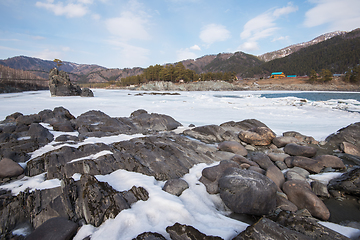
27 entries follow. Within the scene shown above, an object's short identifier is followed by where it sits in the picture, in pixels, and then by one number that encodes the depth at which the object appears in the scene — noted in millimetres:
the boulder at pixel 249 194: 3400
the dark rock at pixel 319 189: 4078
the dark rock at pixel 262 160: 5454
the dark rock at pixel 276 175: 4402
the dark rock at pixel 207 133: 7957
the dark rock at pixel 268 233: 2219
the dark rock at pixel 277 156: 5916
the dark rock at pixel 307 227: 2471
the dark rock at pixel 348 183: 3979
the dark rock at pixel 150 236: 2287
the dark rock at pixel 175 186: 3748
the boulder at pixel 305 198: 3457
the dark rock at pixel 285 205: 3576
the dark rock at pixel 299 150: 6055
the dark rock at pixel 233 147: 6473
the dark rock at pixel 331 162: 5258
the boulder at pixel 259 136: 7496
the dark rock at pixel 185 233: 2355
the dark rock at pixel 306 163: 5164
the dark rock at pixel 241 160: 5427
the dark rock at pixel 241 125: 9278
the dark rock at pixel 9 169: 3834
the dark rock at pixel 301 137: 7684
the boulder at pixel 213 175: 4043
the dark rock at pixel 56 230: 2311
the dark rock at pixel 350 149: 6380
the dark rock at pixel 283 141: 7176
